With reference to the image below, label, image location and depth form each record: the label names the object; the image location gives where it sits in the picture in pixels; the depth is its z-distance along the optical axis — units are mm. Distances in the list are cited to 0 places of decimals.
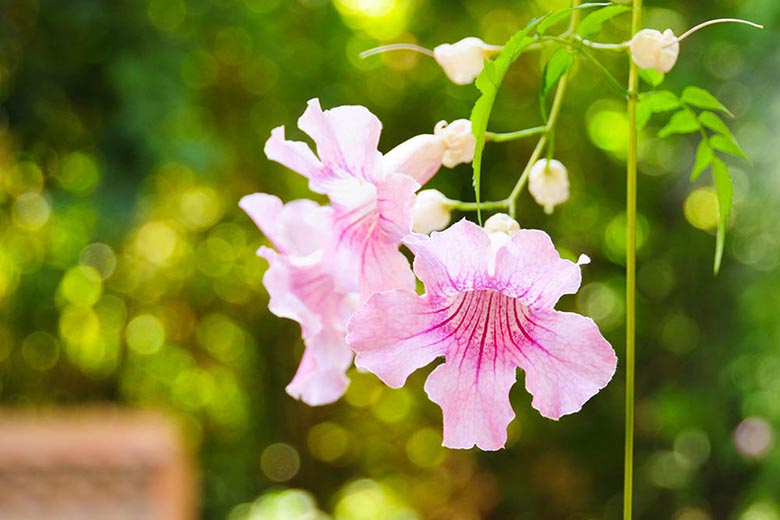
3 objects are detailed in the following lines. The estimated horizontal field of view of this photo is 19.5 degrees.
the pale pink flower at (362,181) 639
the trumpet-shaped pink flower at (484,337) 604
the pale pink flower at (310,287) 682
